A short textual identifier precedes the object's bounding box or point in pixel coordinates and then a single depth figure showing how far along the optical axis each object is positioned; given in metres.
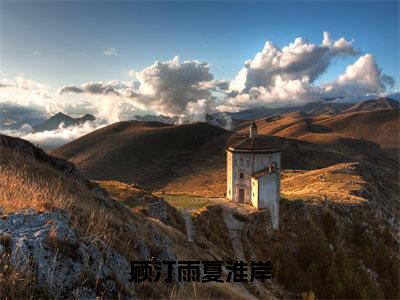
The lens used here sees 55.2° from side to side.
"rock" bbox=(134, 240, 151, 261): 10.65
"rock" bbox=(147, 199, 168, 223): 36.73
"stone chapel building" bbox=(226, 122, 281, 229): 51.03
